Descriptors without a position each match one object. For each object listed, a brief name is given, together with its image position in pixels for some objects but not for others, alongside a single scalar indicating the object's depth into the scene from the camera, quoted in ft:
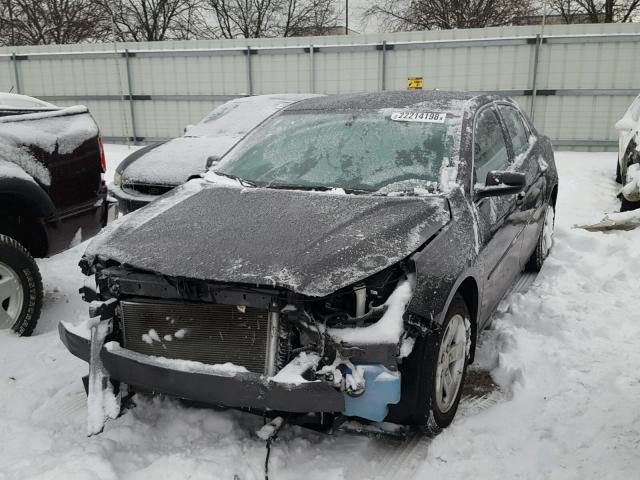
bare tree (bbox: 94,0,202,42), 101.91
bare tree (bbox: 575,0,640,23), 80.23
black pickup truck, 12.51
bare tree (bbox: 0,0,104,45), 92.07
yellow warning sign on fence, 42.50
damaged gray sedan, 8.17
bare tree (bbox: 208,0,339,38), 104.37
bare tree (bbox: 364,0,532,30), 85.56
